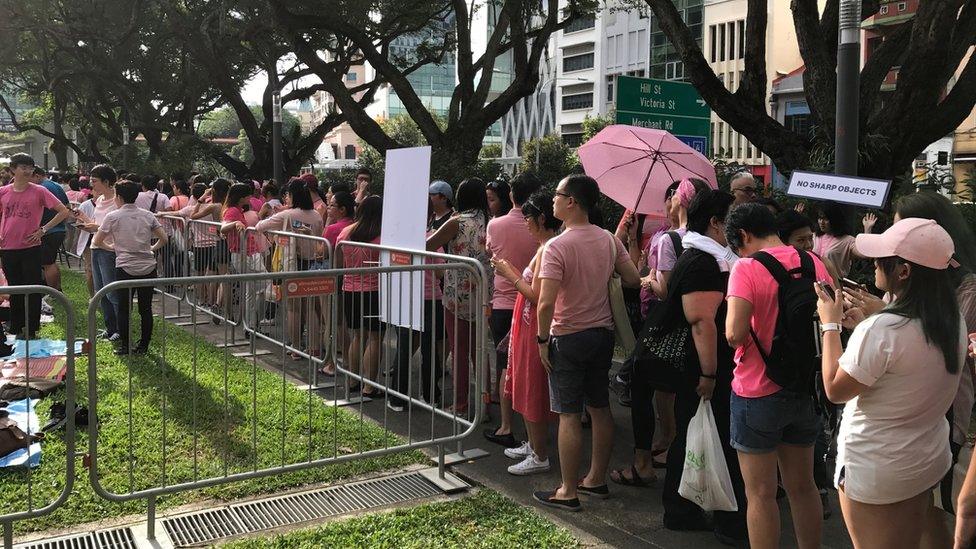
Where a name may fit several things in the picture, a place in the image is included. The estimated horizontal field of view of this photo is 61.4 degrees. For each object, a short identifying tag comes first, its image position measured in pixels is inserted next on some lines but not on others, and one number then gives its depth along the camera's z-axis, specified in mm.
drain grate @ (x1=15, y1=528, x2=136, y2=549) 4176
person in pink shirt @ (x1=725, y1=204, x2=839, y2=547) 3504
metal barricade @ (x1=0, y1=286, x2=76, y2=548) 3861
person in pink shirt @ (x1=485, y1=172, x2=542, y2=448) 5789
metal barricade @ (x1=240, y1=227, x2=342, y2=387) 6375
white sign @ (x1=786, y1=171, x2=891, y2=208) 4855
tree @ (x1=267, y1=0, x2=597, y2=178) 16469
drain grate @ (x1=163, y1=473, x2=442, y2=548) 4361
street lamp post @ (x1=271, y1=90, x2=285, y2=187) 17531
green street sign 9445
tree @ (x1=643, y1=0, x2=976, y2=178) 8742
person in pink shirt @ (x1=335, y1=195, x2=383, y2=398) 6359
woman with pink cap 2752
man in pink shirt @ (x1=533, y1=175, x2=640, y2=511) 4648
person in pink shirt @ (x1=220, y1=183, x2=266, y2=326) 8841
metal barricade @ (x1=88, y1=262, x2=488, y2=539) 4566
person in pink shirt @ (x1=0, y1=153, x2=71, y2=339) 8773
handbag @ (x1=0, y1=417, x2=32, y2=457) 5066
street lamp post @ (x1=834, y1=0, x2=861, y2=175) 5820
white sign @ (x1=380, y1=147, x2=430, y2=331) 5715
